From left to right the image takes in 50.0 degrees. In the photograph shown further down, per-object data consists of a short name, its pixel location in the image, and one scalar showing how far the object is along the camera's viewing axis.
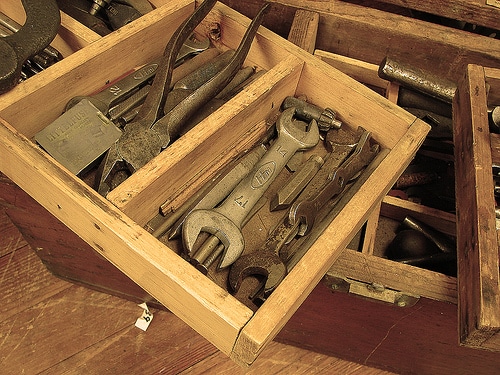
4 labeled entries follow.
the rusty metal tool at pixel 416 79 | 1.17
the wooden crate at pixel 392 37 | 1.22
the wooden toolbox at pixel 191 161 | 0.75
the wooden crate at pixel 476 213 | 0.81
